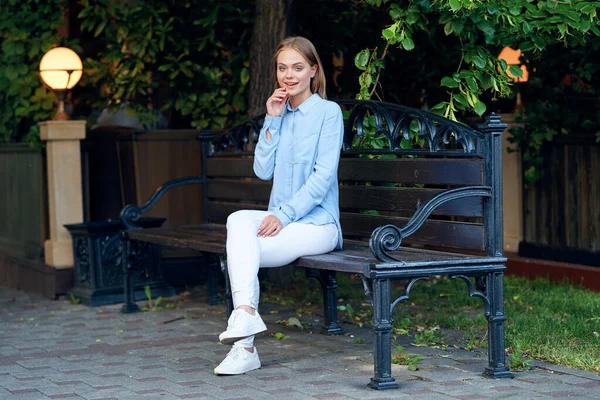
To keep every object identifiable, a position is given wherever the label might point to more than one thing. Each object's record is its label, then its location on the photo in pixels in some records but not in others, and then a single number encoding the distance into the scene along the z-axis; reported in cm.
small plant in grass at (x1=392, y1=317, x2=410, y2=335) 836
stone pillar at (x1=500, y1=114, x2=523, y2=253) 1178
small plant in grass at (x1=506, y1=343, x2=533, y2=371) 689
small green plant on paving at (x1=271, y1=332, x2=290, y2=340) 828
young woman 692
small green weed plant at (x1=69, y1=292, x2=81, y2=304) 1088
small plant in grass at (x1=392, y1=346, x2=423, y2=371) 694
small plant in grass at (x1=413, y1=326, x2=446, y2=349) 781
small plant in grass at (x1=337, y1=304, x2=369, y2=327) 898
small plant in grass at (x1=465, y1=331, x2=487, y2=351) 769
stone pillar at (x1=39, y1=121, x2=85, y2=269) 1129
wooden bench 646
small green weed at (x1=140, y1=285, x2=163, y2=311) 1027
